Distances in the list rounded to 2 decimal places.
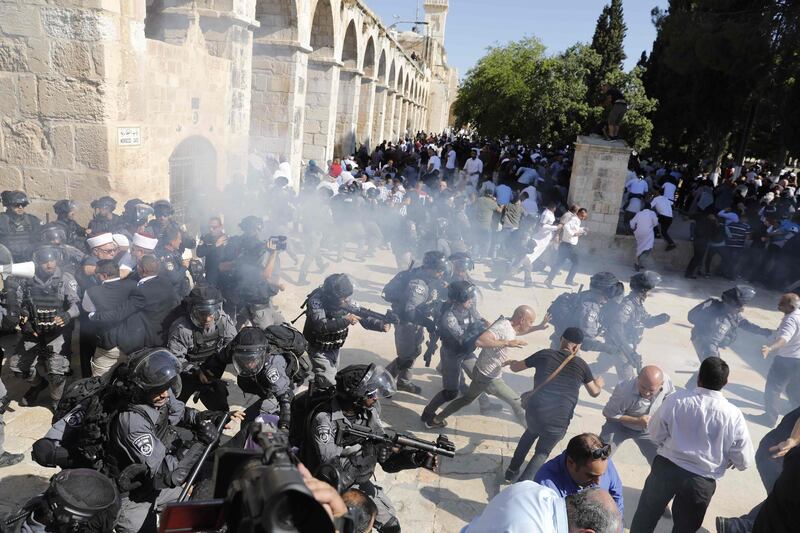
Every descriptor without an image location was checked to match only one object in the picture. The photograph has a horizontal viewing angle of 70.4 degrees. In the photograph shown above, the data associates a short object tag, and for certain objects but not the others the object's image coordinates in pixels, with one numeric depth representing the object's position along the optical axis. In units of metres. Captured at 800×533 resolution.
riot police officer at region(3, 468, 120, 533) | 2.29
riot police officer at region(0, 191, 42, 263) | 5.53
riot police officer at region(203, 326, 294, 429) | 3.53
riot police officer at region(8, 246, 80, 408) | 4.48
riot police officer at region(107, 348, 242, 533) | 2.71
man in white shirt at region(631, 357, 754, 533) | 3.33
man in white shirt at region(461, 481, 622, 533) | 2.01
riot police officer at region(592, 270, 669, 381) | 5.52
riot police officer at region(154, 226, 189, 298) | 5.16
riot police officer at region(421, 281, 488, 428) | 4.88
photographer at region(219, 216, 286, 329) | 5.52
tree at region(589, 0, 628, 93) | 31.07
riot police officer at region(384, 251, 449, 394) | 5.42
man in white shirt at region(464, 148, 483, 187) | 16.28
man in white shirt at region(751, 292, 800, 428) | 5.34
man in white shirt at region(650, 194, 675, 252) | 11.66
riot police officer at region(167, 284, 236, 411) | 4.02
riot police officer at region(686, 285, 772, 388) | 5.39
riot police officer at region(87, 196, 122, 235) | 5.87
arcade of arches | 6.58
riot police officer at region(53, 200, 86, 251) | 6.02
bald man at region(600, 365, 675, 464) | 4.03
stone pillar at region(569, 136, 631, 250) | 11.58
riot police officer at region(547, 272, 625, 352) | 5.38
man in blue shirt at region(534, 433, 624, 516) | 2.75
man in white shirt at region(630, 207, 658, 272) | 10.27
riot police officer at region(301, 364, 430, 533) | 2.93
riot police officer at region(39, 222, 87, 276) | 5.08
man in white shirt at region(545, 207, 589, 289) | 9.30
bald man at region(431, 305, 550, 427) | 4.64
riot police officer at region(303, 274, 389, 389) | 4.68
